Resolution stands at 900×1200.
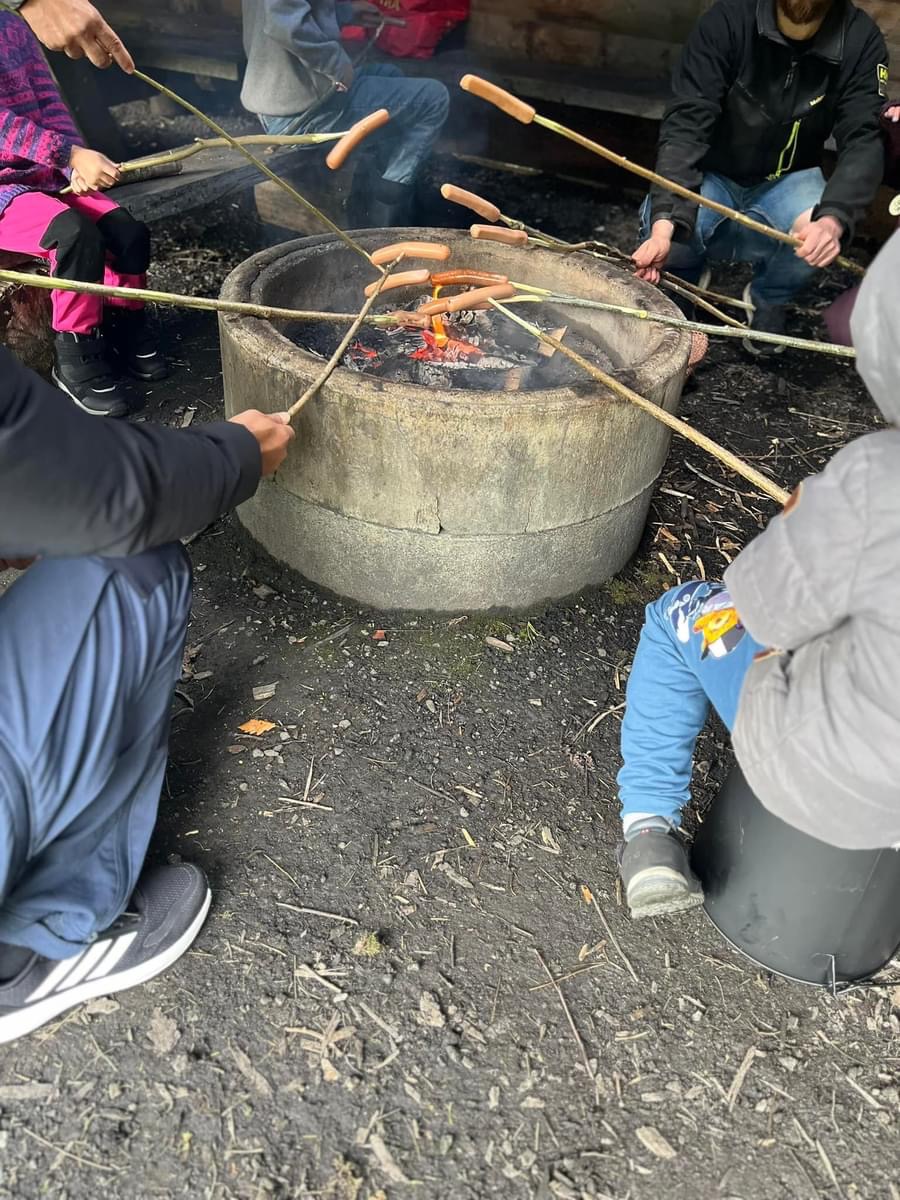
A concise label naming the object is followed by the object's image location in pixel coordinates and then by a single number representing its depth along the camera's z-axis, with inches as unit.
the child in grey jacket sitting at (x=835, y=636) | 59.1
